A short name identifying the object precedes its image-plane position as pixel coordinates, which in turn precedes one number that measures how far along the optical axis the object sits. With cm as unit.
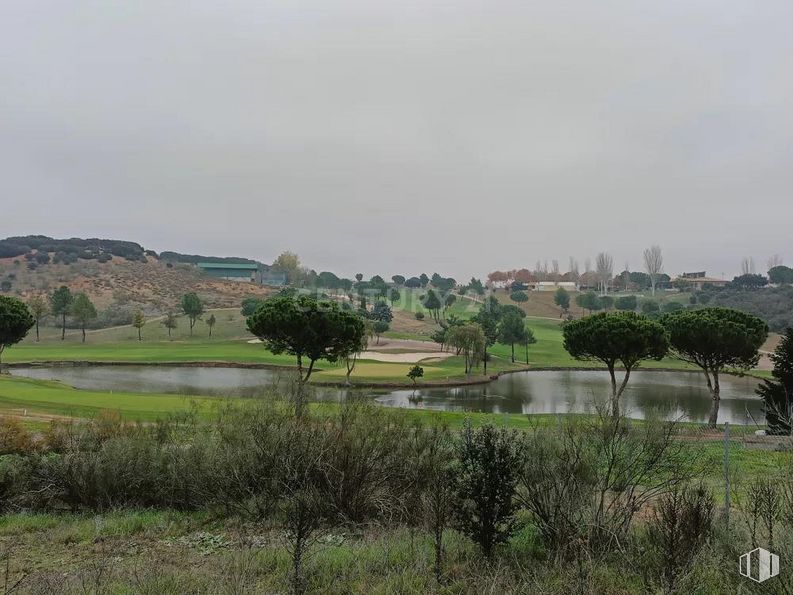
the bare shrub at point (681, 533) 518
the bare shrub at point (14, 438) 1116
